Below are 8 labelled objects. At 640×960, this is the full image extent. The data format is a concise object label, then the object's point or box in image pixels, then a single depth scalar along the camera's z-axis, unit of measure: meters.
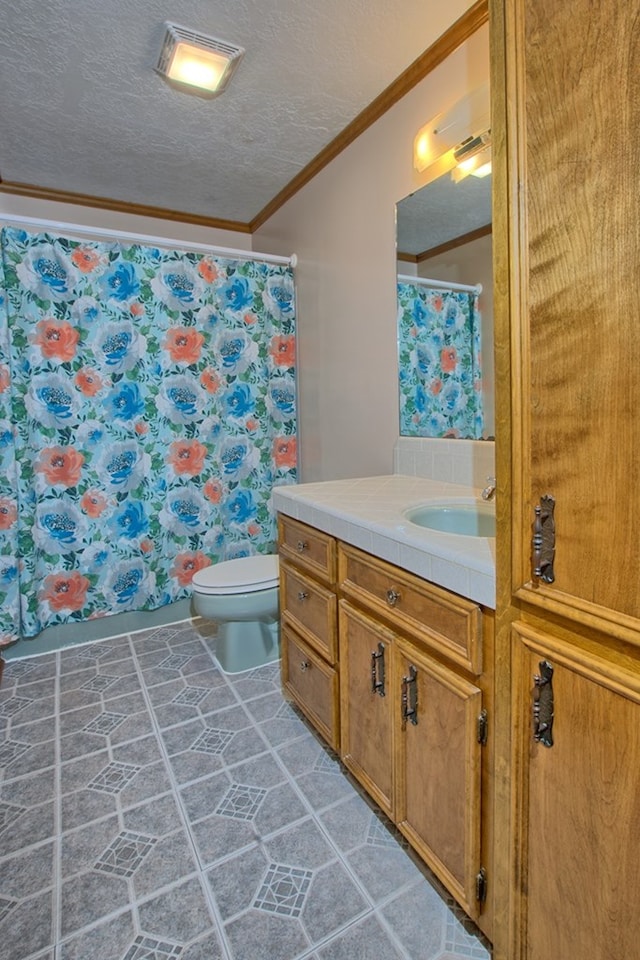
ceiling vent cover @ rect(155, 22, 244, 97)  1.65
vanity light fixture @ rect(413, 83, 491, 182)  1.56
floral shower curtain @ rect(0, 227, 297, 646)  2.31
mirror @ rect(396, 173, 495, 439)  1.67
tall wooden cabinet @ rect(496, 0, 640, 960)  0.65
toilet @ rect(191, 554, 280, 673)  2.16
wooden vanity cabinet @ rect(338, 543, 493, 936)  1.02
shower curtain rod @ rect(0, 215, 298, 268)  2.13
